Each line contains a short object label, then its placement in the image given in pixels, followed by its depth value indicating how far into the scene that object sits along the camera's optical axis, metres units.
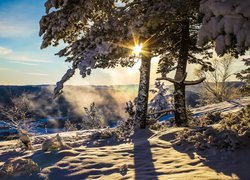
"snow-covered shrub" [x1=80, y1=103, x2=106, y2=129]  26.58
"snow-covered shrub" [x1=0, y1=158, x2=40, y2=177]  4.93
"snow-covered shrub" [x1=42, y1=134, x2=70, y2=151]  6.57
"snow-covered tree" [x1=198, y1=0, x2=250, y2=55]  3.07
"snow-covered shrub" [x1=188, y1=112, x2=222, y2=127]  9.47
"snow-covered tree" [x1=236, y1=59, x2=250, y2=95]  7.49
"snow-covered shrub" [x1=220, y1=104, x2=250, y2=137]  5.86
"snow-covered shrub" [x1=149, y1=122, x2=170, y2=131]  9.28
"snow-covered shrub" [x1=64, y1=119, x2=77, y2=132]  27.64
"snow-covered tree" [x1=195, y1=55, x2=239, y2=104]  22.61
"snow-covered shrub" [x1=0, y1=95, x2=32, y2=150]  8.30
